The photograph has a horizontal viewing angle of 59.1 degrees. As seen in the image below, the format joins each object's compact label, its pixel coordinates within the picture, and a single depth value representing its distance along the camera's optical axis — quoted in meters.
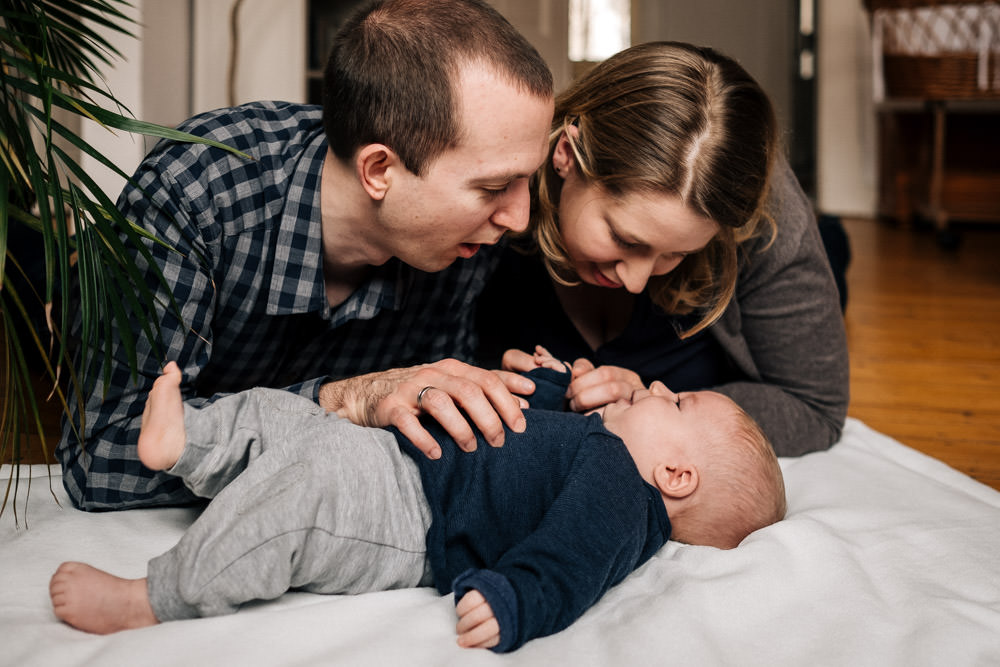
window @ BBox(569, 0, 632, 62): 5.48
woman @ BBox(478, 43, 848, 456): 1.27
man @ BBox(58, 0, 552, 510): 1.14
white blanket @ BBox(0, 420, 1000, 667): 0.87
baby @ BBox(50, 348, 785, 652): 0.91
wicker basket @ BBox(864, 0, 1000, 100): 4.28
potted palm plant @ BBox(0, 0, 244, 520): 0.84
